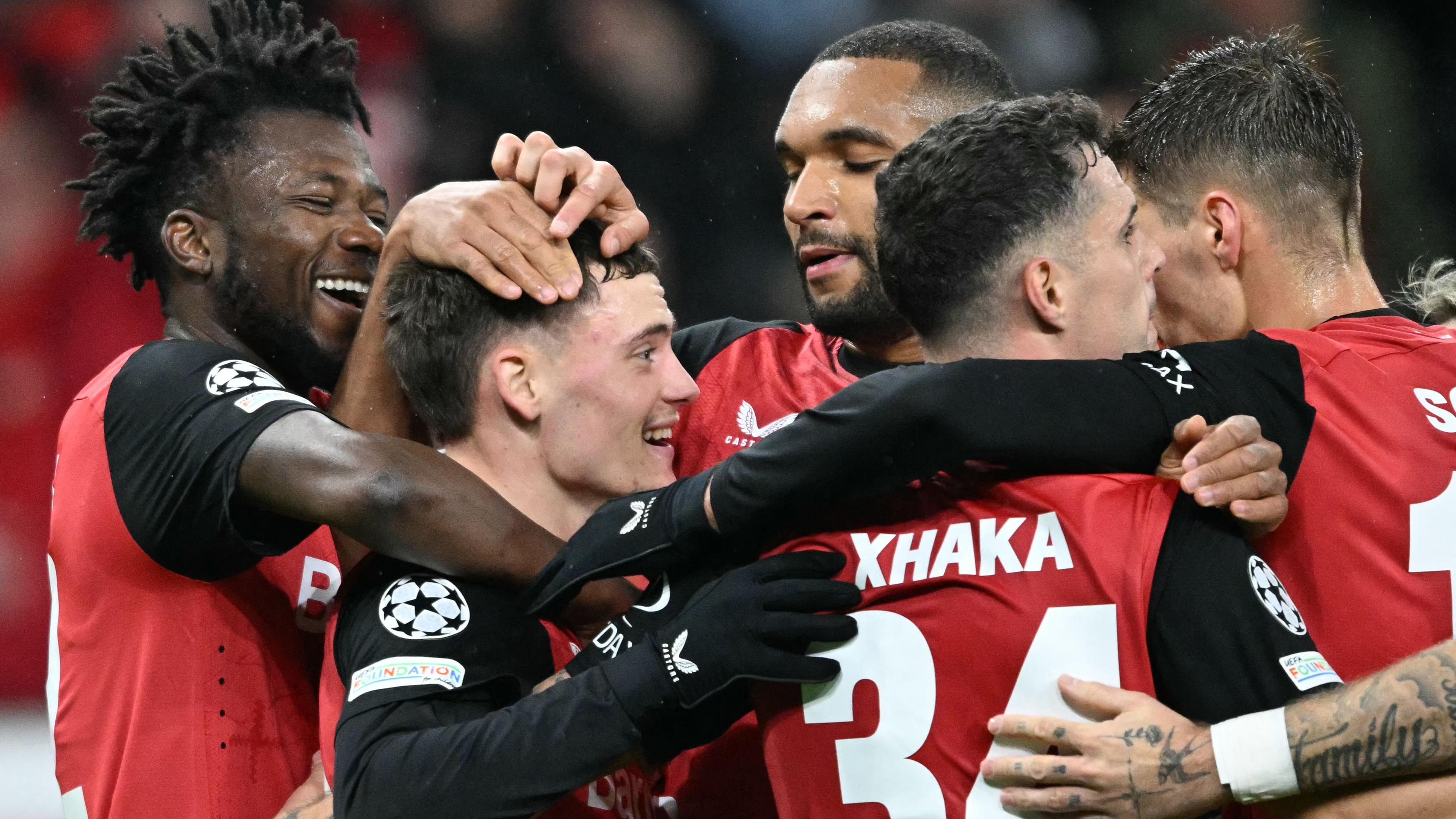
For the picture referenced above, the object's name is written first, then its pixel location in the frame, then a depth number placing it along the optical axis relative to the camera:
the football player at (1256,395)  6.99
